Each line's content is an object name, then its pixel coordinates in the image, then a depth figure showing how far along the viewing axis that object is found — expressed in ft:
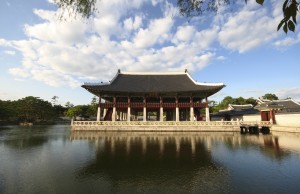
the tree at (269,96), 277.85
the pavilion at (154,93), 122.93
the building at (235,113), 148.33
